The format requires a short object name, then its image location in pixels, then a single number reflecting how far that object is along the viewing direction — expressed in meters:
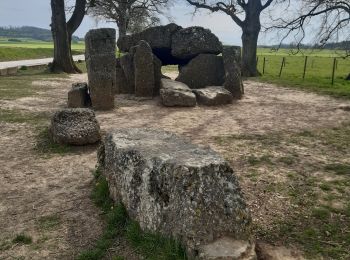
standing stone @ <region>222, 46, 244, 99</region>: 14.97
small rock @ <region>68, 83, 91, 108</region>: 12.83
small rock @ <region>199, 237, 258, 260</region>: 3.87
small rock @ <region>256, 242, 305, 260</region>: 4.31
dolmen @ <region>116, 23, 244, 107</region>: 14.96
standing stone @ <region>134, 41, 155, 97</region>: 14.27
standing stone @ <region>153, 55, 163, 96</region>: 14.90
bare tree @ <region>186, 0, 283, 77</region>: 24.93
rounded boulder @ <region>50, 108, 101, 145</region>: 8.52
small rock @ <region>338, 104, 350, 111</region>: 12.89
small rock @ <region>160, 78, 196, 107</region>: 13.12
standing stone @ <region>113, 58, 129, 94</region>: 15.76
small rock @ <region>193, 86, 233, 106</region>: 13.53
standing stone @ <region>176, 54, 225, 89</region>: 16.03
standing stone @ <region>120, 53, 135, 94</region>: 15.39
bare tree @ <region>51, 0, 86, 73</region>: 24.27
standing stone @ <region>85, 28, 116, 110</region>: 12.02
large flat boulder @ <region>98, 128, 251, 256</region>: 4.13
